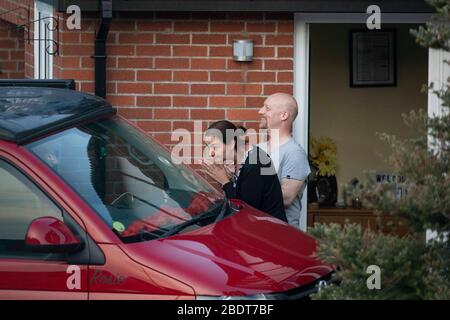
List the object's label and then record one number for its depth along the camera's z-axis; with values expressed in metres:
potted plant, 20.17
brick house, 16.55
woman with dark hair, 13.93
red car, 10.23
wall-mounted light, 16.46
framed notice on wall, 21.06
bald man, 14.80
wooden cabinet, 19.53
